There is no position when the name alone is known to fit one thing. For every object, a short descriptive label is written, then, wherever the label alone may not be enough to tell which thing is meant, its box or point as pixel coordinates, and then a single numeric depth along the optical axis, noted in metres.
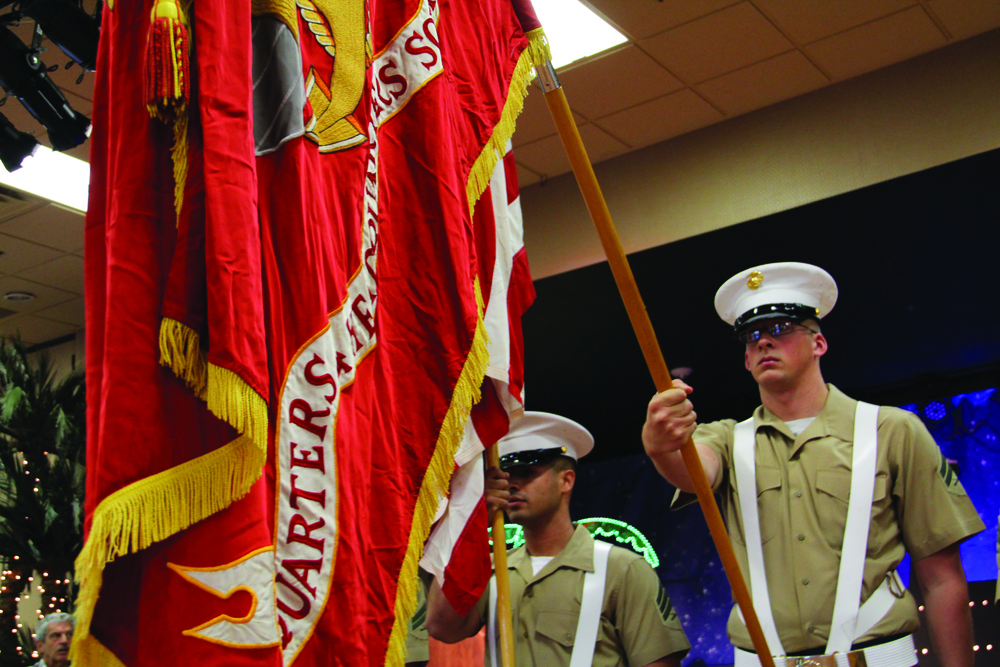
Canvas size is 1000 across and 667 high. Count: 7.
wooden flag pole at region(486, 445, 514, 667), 1.66
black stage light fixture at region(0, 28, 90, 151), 3.30
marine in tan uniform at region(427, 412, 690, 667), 2.47
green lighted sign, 6.68
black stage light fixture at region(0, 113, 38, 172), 3.60
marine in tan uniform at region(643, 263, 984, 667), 1.87
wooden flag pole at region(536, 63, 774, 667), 1.38
